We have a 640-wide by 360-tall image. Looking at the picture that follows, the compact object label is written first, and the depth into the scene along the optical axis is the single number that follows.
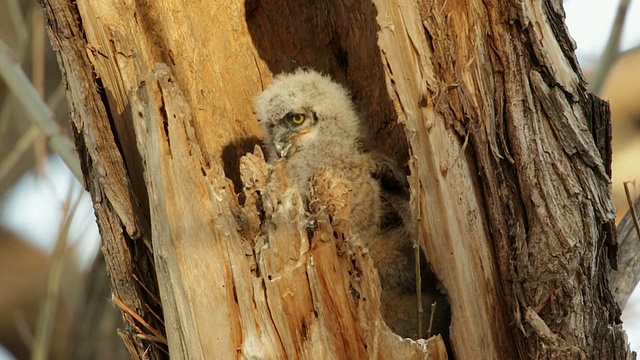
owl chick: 6.95
